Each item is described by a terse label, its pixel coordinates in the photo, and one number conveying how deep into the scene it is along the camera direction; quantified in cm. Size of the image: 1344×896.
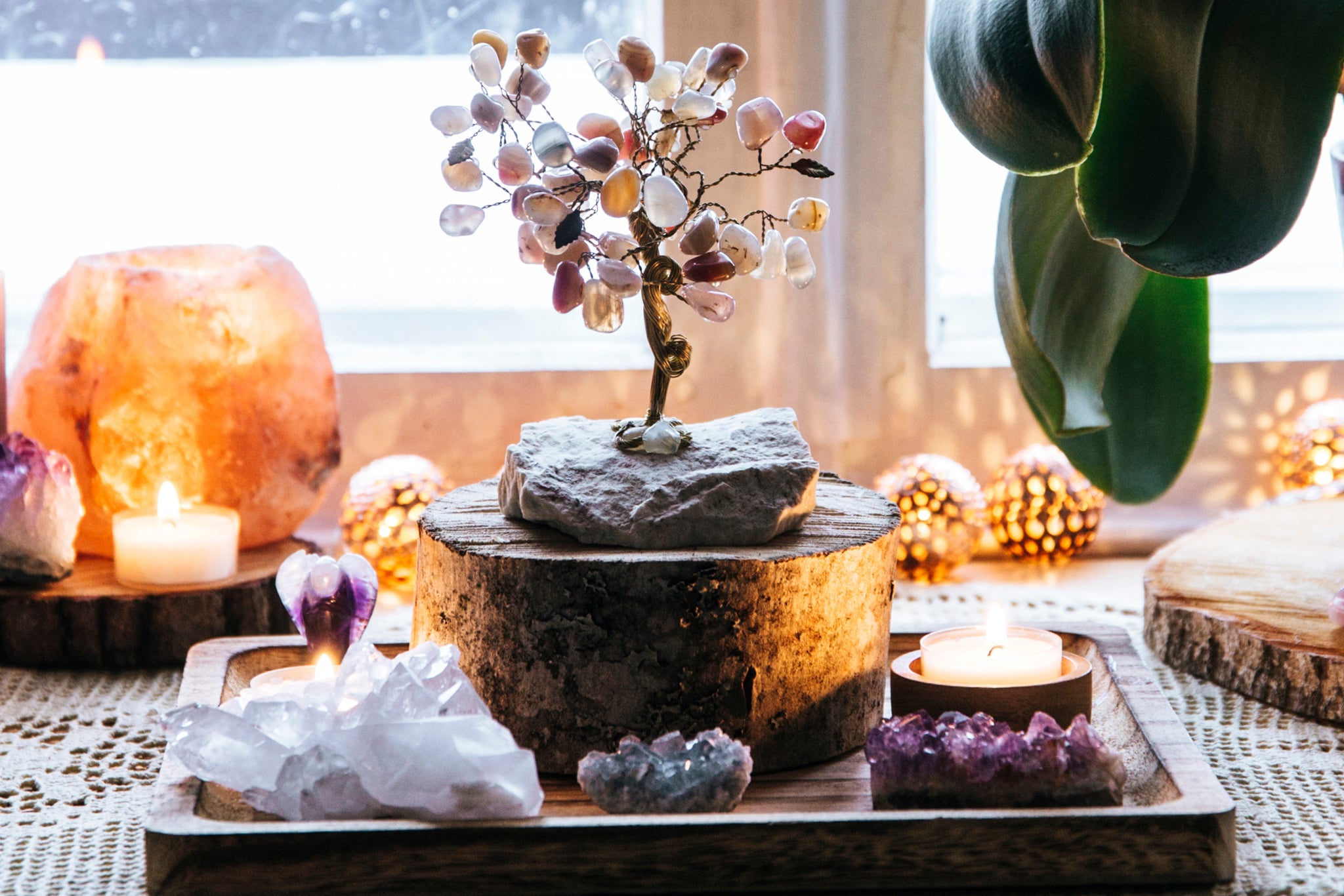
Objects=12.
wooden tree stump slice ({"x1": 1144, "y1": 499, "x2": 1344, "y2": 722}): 76
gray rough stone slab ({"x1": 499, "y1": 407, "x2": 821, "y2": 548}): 70
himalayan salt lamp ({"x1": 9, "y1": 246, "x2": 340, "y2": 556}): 86
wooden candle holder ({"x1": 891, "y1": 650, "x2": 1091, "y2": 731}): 69
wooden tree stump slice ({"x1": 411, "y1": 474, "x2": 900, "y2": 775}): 68
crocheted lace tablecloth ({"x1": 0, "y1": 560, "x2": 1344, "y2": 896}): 67
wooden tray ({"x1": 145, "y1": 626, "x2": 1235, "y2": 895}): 64
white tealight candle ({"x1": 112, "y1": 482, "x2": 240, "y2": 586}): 82
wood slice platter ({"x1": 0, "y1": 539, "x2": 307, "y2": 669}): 82
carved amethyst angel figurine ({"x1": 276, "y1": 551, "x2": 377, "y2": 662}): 74
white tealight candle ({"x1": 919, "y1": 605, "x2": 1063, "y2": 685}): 70
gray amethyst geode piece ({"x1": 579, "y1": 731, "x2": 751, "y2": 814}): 66
